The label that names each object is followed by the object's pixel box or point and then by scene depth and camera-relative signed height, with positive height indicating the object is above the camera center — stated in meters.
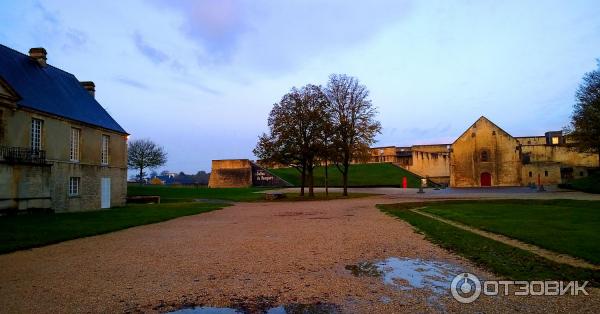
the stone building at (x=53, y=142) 18.98 +2.48
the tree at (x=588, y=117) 36.03 +5.38
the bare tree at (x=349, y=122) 36.56 +5.42
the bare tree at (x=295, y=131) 34.38 +4.34
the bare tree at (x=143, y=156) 61.94 +4.37
